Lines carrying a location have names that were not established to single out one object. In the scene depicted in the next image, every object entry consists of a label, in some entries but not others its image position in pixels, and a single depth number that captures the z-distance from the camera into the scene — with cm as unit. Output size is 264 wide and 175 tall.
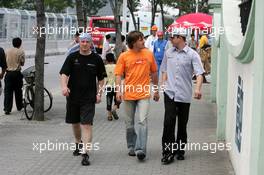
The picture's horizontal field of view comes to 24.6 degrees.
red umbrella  2436
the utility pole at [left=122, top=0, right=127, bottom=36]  2596
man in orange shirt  839
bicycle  1263
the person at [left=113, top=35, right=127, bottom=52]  2395
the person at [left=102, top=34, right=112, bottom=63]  1970
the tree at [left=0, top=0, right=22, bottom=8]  5914
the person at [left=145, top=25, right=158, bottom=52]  2039
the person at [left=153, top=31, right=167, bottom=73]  1842
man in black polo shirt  830
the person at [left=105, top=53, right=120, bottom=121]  1199
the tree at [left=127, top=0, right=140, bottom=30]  3788
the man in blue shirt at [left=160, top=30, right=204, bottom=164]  823
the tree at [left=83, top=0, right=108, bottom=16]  7712
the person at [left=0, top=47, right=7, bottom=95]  1141
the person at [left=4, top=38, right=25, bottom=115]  1302
